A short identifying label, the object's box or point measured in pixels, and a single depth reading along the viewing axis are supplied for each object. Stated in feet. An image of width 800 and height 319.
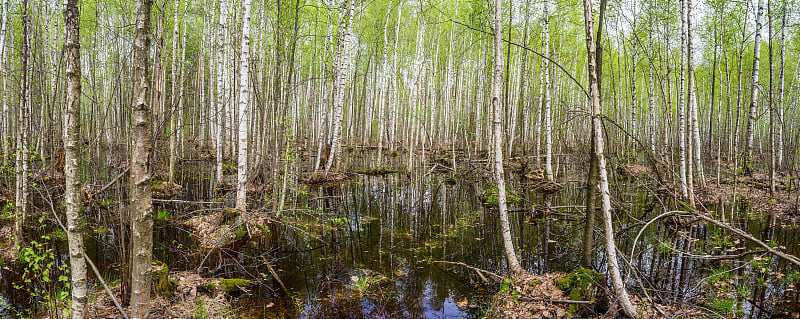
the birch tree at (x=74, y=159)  6.42
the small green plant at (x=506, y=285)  14.63
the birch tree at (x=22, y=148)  14.07
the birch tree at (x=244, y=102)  23.09
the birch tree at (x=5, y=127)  16.70
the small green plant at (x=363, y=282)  15.89
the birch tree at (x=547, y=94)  36.34
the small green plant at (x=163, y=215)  25.76
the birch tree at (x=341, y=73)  37.06
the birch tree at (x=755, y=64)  29.91
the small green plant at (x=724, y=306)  13.13
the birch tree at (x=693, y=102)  28.19
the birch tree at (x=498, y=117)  14.77
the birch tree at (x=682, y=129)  27.70
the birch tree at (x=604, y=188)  11.05
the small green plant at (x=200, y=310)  12.87
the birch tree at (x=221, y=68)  30.00
